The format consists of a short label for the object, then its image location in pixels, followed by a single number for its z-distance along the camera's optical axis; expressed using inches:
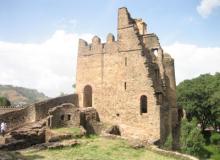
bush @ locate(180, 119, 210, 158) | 582.6
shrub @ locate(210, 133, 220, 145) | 876.7
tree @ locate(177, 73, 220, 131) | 928.9
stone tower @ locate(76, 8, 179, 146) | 533.7
